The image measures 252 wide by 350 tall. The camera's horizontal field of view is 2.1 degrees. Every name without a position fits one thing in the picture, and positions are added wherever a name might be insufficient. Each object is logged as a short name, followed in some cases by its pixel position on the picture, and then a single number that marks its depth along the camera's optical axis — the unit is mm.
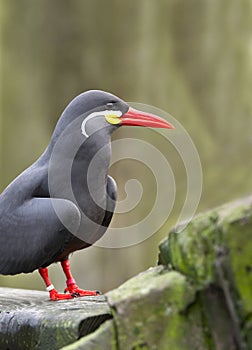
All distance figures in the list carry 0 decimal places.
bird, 6112
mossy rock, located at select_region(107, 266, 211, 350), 5893
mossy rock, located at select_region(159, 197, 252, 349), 5870
